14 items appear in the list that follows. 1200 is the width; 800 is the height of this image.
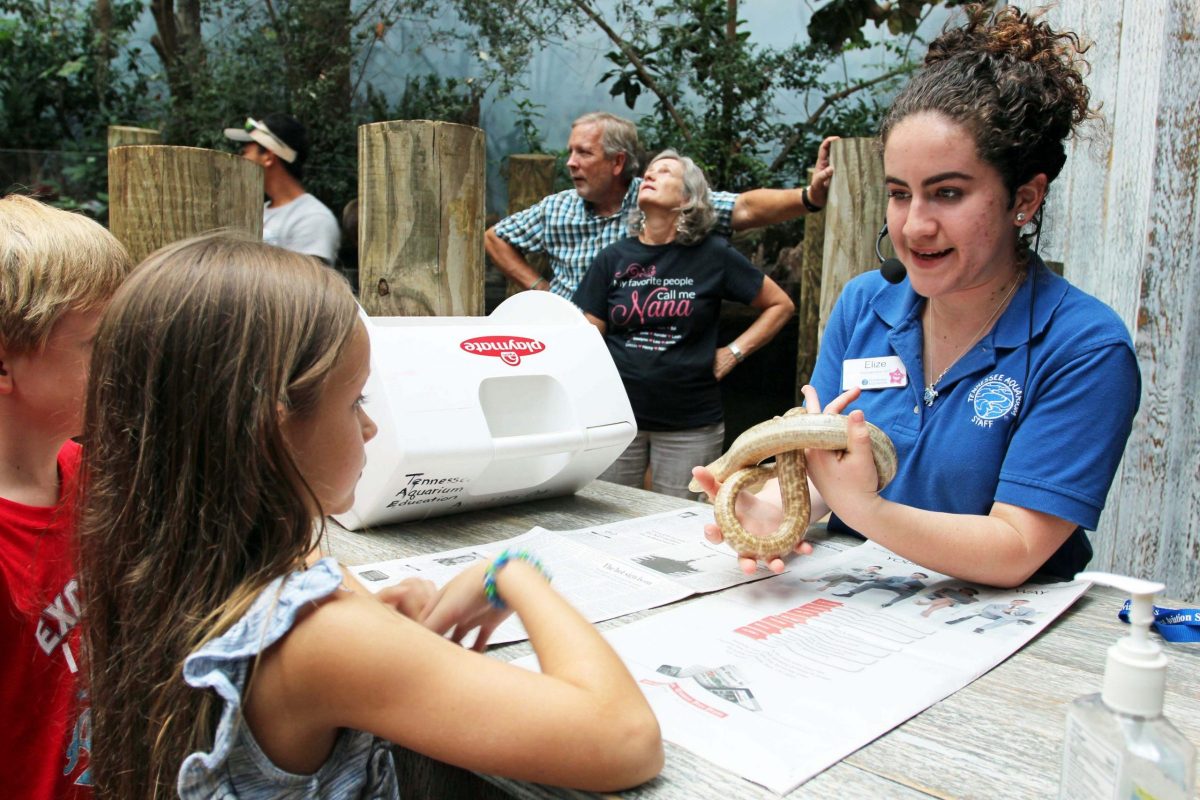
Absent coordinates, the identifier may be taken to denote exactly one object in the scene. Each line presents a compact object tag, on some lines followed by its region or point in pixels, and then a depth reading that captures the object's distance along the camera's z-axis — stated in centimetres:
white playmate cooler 155
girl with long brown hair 79
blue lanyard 118
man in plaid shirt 352
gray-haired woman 329
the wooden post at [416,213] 219
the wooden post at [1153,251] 197
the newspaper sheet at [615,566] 130
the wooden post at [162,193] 203
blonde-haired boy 112
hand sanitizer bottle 58
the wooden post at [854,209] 267
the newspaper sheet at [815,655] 91
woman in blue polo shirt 133
